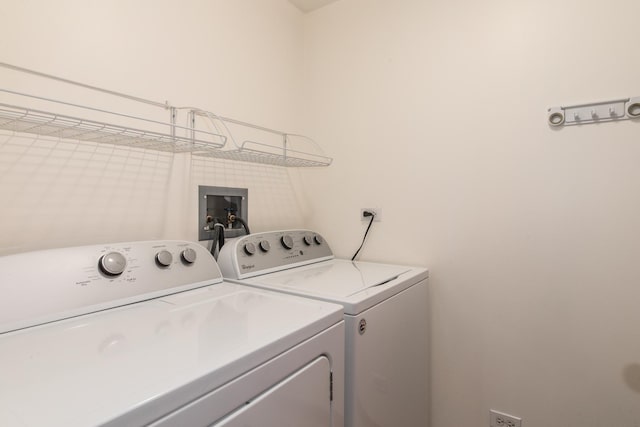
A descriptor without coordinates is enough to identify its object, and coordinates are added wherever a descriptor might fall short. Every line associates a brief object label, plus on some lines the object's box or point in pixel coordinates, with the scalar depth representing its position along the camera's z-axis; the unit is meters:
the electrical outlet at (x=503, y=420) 1.41
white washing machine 0.99
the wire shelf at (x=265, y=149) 1.46
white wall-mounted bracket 1.21
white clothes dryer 0.52
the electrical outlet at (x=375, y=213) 1.77
